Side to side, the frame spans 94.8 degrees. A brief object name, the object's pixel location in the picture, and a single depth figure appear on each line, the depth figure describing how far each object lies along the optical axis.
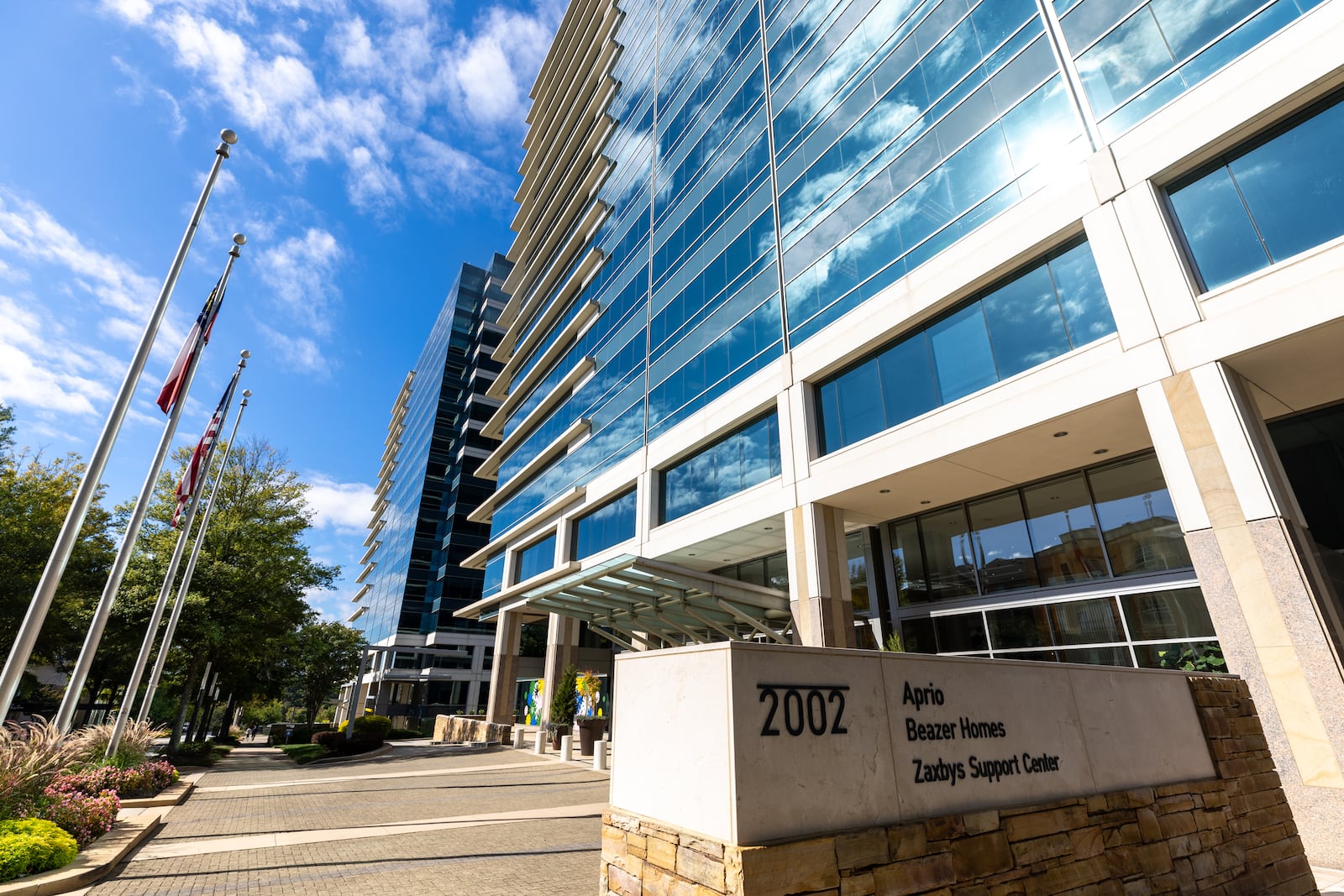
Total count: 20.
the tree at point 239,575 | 25.84
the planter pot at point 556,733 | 27.72
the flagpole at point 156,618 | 16.48
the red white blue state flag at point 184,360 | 11.88
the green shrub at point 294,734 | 40.38
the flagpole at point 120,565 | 12.71
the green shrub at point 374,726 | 33.16
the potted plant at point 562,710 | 28.05
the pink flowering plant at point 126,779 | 11.38
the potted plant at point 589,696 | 26.26
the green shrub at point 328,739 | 29.23
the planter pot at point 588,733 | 25.08
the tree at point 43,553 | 27.77
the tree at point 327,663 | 49.97
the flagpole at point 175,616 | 20.34
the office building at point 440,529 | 63.38
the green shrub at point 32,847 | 7.15
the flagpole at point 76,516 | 8.39
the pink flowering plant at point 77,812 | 9.12
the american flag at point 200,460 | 14.42
